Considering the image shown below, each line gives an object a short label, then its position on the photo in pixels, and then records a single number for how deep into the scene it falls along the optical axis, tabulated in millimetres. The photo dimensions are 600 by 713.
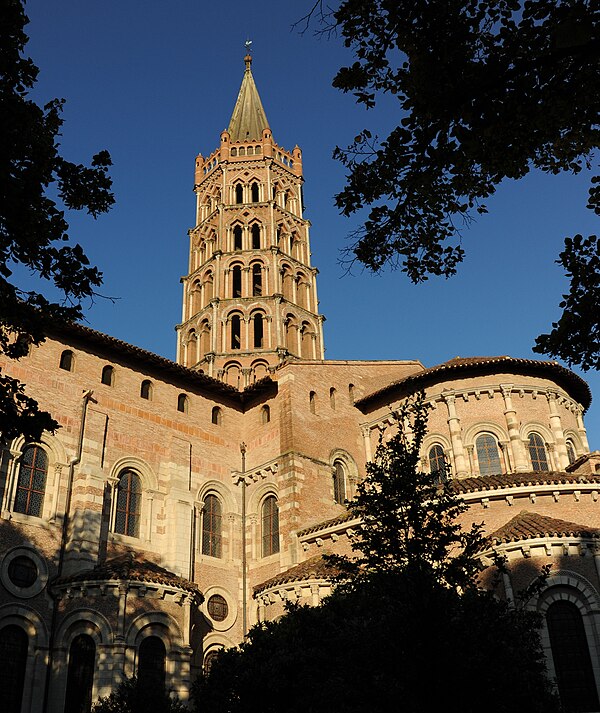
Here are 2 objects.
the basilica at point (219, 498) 20156
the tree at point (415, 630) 9906
